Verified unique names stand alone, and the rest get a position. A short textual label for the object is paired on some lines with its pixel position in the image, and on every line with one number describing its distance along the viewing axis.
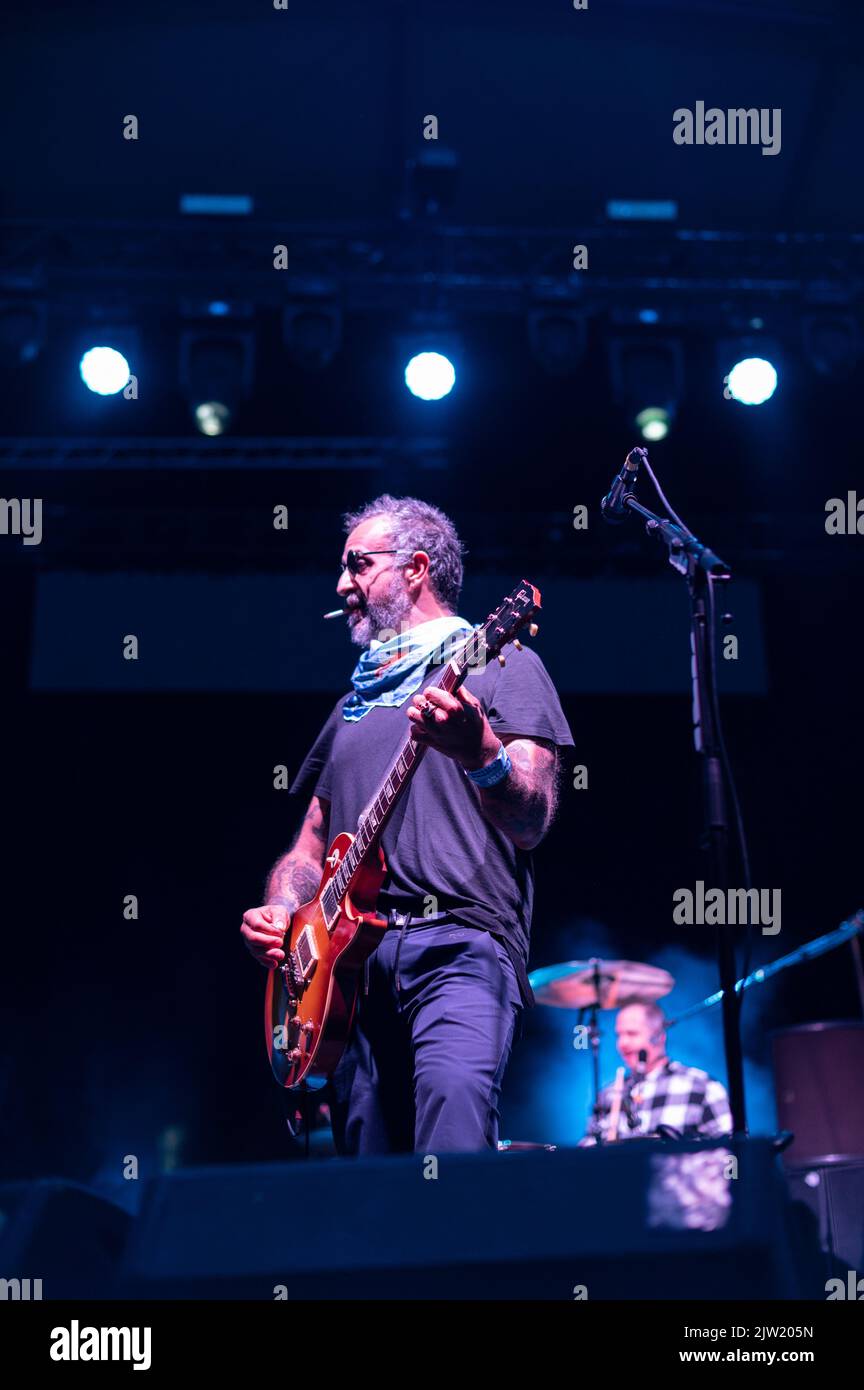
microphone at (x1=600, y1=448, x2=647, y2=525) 3.00
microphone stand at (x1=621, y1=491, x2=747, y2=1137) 2.34
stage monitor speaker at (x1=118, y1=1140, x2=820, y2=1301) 1.44
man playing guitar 2.51
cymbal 6.12
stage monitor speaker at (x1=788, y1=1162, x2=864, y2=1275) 4.69
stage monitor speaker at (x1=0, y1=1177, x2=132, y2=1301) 1.55
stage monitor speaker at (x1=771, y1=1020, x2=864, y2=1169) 5.61
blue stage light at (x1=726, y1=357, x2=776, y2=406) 6.09
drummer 5.99
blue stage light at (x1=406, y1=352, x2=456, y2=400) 6.09
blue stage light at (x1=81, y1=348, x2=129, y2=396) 6.09
